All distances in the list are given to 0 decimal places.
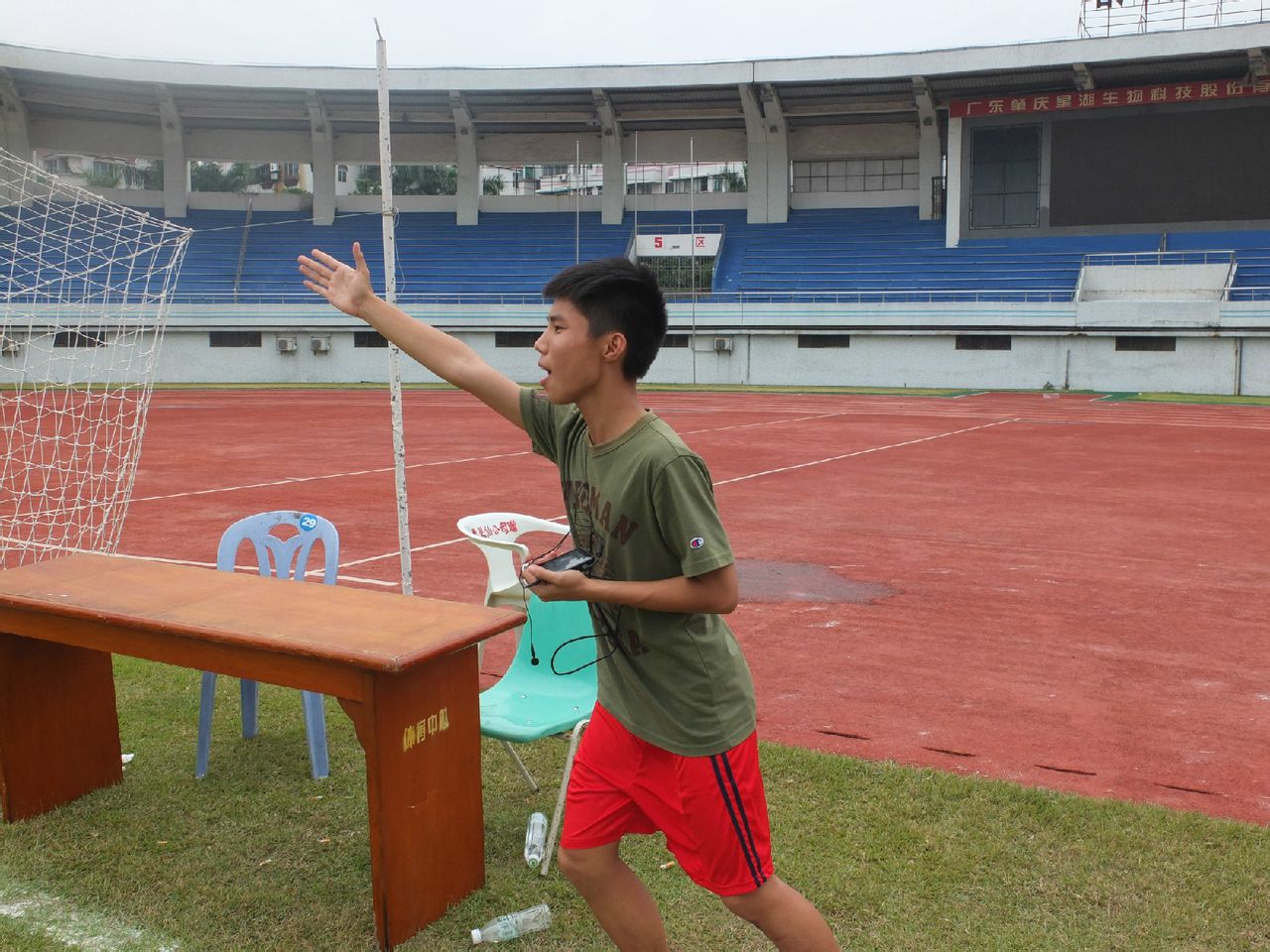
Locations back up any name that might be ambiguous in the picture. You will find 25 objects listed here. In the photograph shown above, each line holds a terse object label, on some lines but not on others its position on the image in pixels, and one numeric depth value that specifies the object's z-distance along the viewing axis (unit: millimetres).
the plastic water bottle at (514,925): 3633
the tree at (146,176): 43031
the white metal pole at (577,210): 40250
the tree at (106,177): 43031
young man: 2670
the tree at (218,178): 44750
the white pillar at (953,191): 37906
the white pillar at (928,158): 38688
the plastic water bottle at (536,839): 4137
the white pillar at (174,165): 41500
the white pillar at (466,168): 41344
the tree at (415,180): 45469
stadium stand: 35438
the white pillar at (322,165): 41312
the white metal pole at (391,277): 5266
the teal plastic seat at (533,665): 4266
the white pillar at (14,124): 39656
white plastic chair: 4911
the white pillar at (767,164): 40062
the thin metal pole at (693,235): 37031
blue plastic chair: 4867
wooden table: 3578
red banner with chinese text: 33781
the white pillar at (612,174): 41312
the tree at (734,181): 43375
